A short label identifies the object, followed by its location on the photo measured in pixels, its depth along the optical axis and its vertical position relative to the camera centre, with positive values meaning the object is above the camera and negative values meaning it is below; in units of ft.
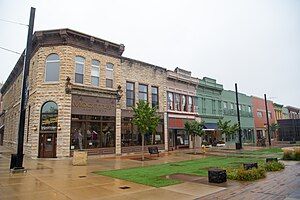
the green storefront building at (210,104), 128.16 +16.63
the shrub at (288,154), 62.54 -4.77
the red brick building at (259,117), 176.65 +12.59
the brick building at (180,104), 109.60 +14.33
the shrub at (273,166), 45.88 -5.79
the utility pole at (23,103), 48.57 +6.77
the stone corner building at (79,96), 73.56 +12.83
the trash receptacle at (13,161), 48.51 -4.62
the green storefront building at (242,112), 146.00 +13.99
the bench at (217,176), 35.78 -5.72
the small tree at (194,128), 88.84 +2.61
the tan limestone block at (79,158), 57.88 -4.94
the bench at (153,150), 77.51 -4.39
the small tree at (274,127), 165.42 +5.25
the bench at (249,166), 42.03 -5.13
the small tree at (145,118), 70.28 +4.91
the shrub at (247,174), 37.50 -5.93
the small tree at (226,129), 106.75 +2.62
